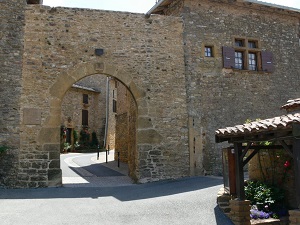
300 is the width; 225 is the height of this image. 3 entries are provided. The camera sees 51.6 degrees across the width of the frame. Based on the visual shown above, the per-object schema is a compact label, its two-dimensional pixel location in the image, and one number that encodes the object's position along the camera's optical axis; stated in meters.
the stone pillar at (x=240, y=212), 5.97
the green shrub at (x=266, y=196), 6.52
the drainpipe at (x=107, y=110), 25.88
